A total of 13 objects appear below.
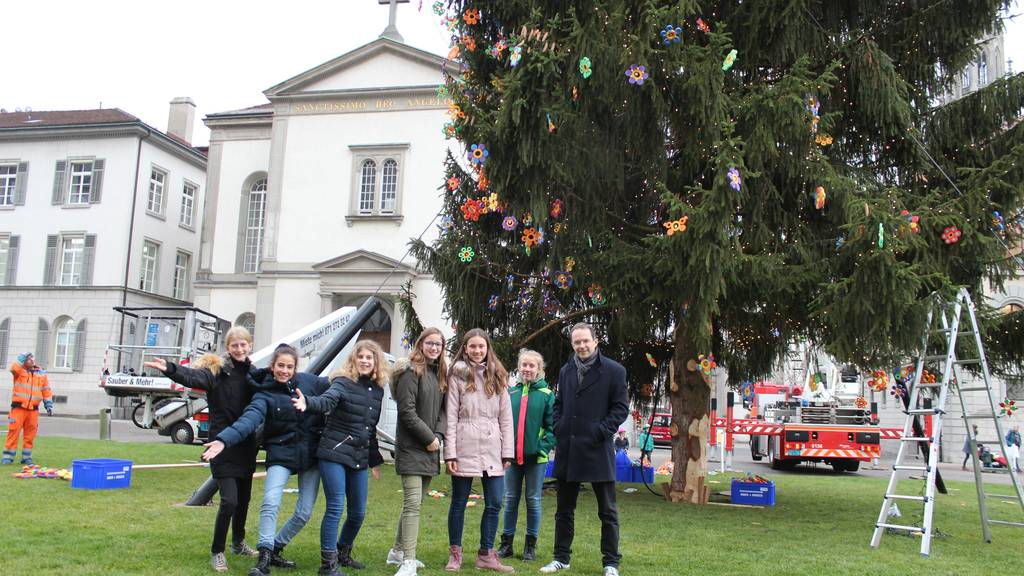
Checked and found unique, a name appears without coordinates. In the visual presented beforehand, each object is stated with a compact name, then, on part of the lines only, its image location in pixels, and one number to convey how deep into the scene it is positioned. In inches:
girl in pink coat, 273.9
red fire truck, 849.5
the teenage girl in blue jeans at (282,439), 252.1
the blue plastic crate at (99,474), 431.5
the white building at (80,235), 1594.5
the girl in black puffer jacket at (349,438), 253.9
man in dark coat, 271.9
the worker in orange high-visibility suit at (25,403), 557.3
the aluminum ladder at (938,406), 347.6
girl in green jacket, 300.0
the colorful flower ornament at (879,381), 471.2
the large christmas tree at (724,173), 395.2
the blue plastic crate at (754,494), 516.4
